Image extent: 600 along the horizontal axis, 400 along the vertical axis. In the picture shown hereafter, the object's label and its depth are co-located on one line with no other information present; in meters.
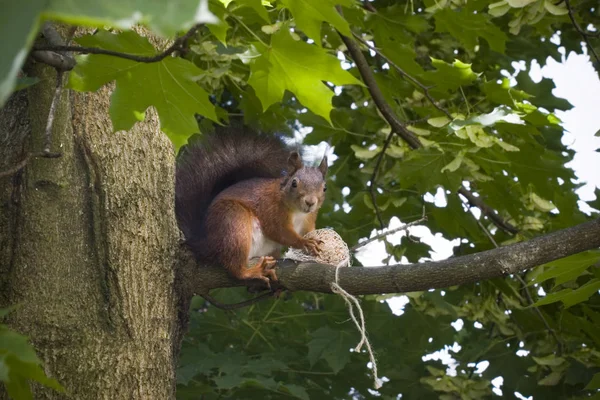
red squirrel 4.90
